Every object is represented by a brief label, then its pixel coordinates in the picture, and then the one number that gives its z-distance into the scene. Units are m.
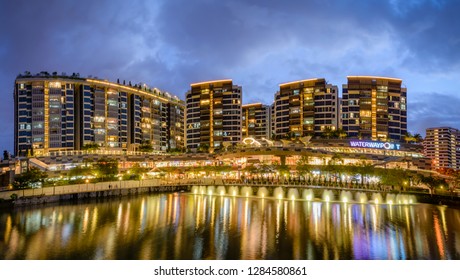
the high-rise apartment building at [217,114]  141.88
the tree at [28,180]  65.69
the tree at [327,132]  122.50
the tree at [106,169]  86.94
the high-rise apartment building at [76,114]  110.19
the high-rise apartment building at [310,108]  132.25
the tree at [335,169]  85.69
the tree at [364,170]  82.06
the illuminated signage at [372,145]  117.19
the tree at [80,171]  86.25
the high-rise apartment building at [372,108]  129.25
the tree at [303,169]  88.31
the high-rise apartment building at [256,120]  166.88
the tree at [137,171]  90.81
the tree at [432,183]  68.88
